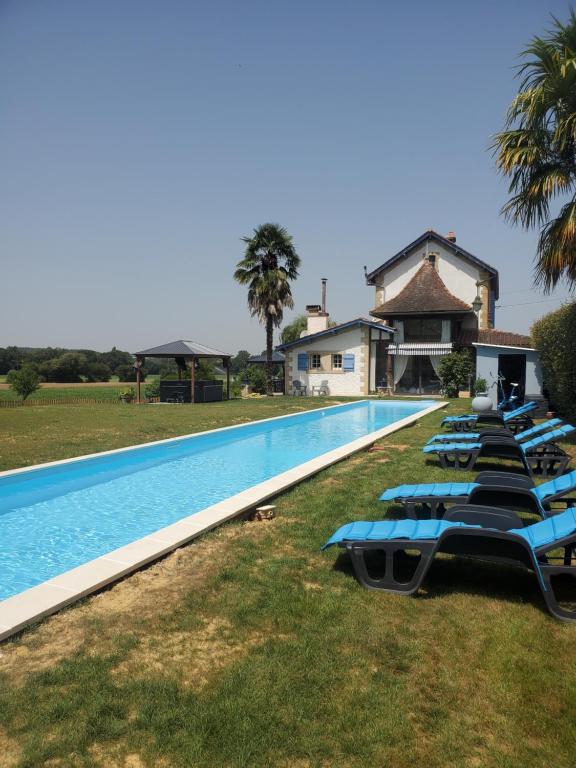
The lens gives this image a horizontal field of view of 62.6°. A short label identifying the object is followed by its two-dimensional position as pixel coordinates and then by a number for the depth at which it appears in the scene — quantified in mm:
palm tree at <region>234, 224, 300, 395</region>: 32719
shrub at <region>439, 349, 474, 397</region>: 27953
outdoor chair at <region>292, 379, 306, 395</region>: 34594
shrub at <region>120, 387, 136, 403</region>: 32469
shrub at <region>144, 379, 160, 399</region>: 33406
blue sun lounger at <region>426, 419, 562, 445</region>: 9789
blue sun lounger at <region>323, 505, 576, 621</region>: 3898
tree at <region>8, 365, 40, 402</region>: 34900
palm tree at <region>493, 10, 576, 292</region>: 9656
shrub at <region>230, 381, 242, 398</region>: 36269
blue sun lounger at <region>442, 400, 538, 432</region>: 12852
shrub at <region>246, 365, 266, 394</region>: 37781
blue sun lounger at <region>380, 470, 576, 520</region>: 5598
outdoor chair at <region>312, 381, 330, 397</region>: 34062
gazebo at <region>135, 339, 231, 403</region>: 27688
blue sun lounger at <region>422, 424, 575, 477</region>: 8562
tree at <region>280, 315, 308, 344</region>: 67369
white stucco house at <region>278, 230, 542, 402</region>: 32062
